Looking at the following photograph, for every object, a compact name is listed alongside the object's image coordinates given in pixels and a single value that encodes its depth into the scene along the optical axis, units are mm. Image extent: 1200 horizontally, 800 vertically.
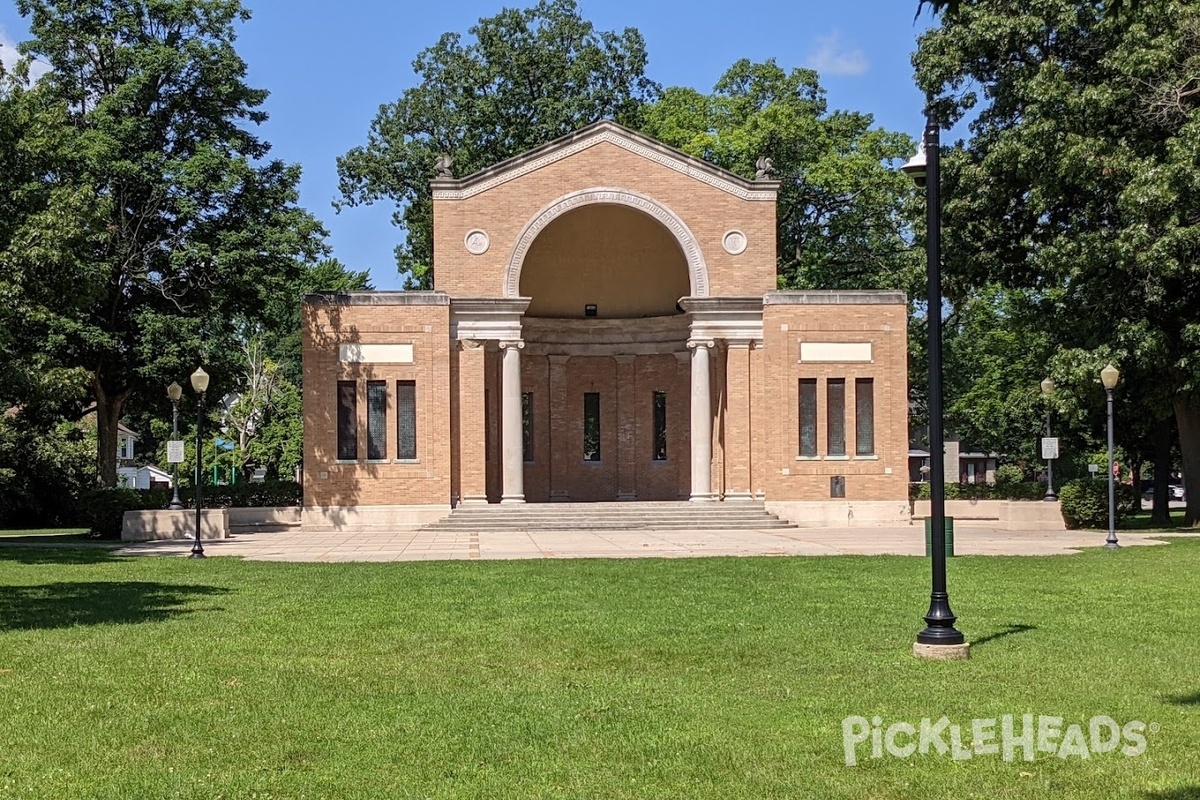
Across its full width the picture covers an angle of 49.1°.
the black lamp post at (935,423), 12062
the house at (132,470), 89062
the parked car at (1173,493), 88888
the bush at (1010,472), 67188
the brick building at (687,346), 37875
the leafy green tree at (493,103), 54531
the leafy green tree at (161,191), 36500
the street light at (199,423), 26391
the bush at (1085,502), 36500
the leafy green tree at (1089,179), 30734
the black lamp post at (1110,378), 29288
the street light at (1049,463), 33844
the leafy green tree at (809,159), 49969
